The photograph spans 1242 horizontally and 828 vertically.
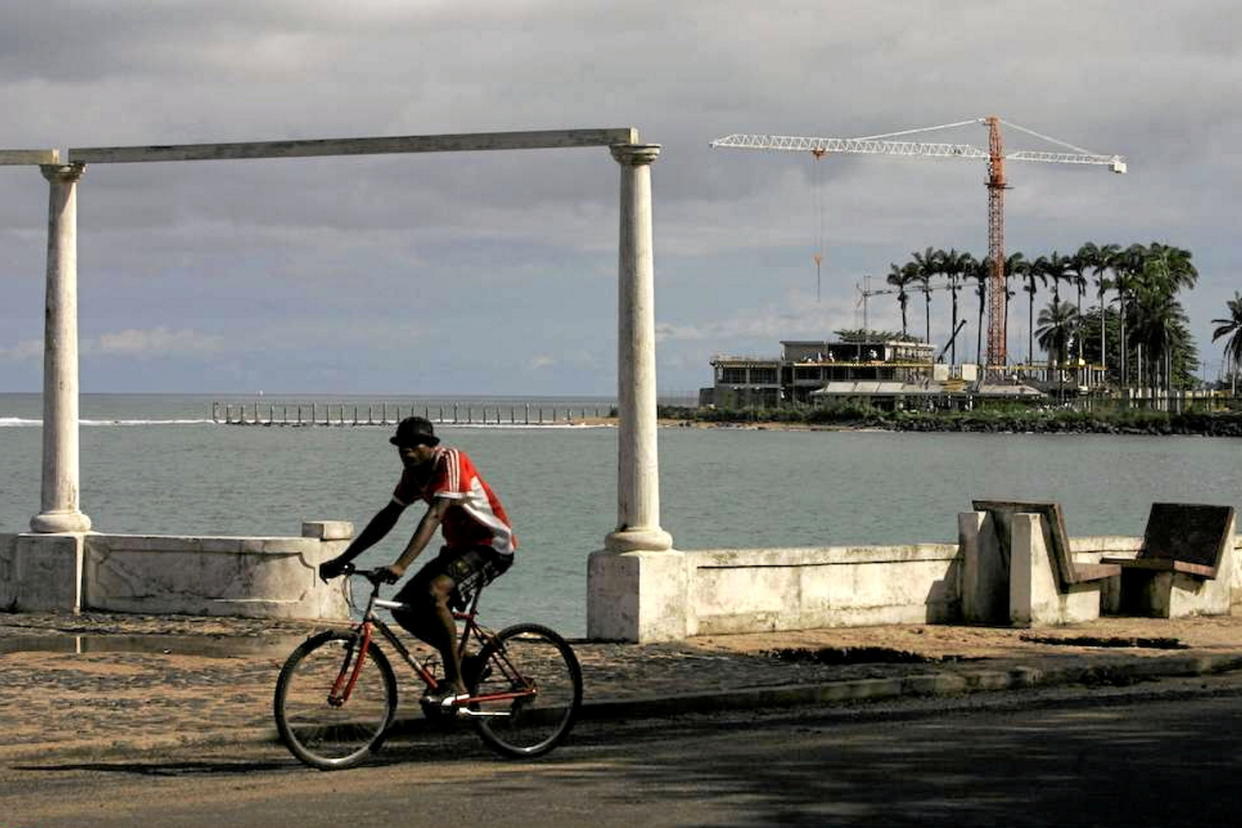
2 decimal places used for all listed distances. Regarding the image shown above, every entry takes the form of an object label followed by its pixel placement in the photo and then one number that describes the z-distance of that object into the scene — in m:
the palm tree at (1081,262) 198.12
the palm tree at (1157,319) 180.88
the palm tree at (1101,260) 193.12
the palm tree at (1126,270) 189.00
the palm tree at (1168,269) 183.75
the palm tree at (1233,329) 169.50
